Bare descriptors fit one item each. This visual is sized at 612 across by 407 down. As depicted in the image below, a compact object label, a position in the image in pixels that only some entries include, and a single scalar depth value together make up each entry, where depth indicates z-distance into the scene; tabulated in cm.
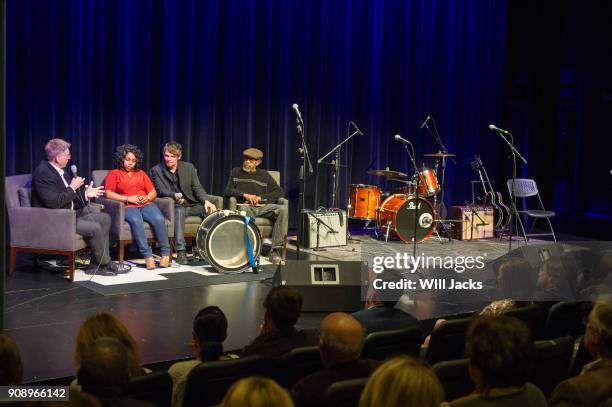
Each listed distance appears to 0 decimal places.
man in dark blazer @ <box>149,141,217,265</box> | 754
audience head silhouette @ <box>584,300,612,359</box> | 304
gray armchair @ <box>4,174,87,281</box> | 648
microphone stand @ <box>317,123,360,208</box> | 959
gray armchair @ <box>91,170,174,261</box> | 693
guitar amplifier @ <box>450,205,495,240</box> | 981
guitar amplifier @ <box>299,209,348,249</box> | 873
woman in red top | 709
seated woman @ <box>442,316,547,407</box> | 257
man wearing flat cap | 778
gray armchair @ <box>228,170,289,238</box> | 775
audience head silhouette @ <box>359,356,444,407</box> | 215
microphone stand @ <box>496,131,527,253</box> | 761
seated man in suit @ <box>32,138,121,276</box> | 664
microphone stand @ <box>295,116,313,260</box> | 695
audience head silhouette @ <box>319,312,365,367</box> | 302
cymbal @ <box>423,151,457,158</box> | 970
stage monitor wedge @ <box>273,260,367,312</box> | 510
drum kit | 917
